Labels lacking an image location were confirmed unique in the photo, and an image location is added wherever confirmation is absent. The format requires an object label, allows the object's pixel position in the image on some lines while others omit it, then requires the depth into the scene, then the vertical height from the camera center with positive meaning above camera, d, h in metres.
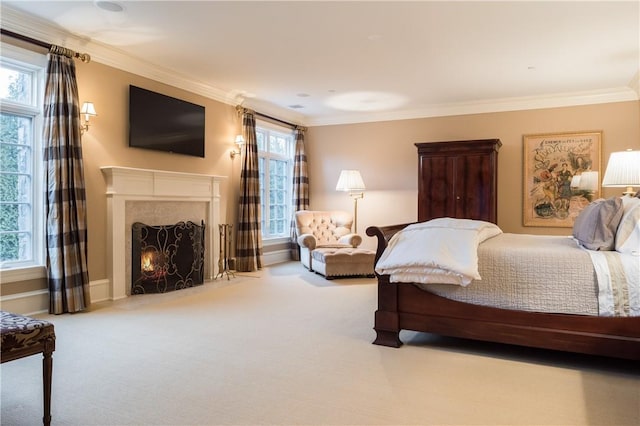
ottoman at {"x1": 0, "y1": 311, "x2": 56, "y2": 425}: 1.84 -0.60
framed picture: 6.23 +0.43
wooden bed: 2.62 -0.80
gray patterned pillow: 2.87 -0.14
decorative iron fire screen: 4.86 -0.62
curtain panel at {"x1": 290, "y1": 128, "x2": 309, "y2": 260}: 7.86 +0.39
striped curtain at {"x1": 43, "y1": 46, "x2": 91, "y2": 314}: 4.02 +0.16
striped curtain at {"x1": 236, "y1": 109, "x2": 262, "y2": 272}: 6.53 -0.01
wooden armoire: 6.28 +0.38
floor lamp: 7.02 +0.38
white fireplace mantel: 4.60 +0.14
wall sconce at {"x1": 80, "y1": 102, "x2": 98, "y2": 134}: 4.30 +0.93
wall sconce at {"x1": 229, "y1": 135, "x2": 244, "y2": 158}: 6.42 +0.92
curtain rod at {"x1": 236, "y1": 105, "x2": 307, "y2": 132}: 6.52 +1.47
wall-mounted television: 4.91 +1.01
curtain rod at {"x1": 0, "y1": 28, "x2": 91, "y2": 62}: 3.77 +1.50
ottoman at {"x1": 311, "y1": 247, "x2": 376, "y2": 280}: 5.95 -0.81
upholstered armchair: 6.59 -0.41
